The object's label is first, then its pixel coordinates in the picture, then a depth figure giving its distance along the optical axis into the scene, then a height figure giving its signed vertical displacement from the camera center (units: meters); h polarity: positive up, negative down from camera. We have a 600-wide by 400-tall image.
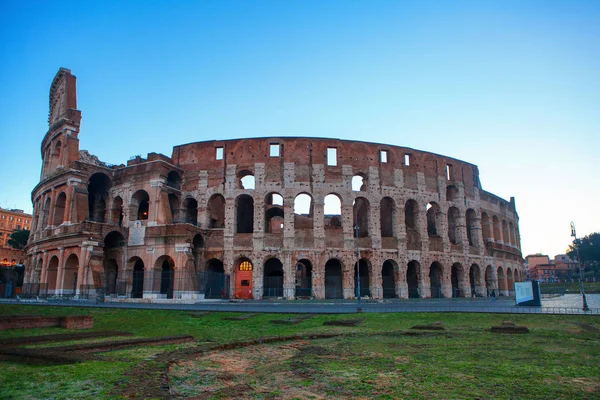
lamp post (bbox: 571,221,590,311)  24.23 +2.52
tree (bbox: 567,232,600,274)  80.75 +5.23
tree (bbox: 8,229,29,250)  60.06 +6.46
